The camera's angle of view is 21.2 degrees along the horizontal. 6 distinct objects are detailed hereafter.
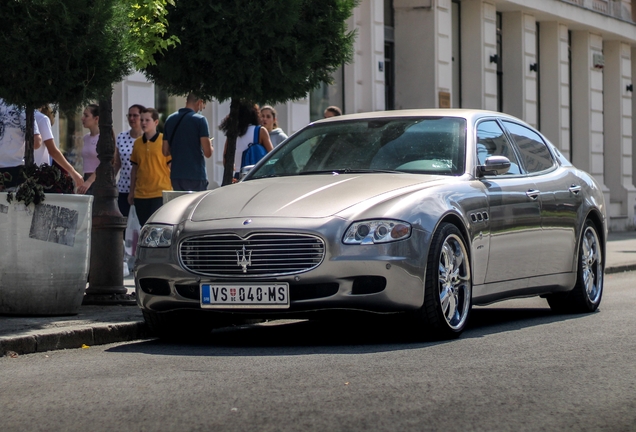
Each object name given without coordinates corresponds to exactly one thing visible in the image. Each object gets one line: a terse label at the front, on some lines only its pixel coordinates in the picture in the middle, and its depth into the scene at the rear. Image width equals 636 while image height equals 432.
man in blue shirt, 16.84
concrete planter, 11.97
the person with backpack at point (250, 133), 17.71
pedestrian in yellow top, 17.77
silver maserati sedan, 9.95
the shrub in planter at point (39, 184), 11.98
